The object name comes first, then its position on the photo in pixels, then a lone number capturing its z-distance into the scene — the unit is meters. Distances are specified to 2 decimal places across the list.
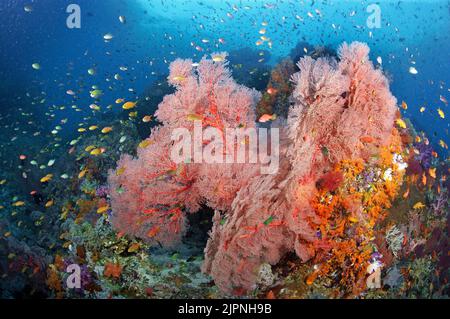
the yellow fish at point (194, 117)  4.54
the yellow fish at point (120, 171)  5.20
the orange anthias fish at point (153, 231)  5.10
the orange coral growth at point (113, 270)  5.12
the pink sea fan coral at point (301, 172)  4.16
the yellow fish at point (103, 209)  5.78
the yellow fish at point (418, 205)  5.69
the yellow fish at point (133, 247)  5.24
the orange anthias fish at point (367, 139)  4.70
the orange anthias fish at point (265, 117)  5.02
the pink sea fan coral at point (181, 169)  4.66
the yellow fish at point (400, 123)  5.71
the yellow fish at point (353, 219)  4.52
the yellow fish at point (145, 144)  5.17
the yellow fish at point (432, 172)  6.38
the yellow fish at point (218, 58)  5.20
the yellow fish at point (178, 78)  4.89
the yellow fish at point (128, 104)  7.67
